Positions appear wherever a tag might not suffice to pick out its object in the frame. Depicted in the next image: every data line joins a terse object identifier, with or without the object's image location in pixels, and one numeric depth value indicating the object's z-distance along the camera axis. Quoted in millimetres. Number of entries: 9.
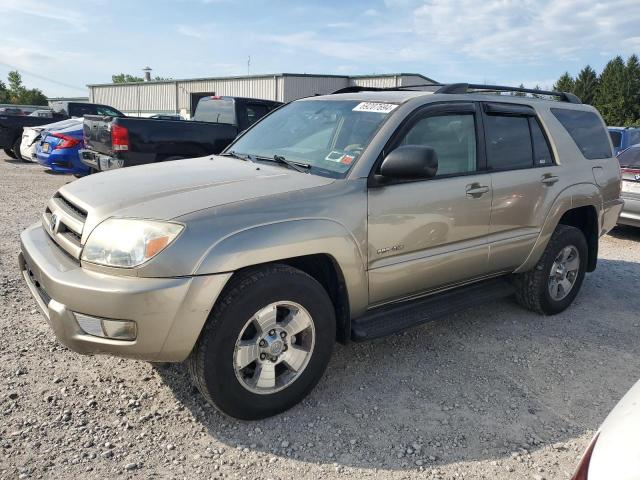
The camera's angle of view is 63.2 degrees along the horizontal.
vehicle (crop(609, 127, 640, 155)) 10609
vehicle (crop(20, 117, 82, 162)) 11180
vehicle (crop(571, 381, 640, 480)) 1441
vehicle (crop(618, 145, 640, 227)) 7520
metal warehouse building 33438
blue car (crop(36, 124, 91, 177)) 10234
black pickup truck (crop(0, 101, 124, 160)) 13617
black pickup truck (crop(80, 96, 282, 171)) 7273
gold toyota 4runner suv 2533
